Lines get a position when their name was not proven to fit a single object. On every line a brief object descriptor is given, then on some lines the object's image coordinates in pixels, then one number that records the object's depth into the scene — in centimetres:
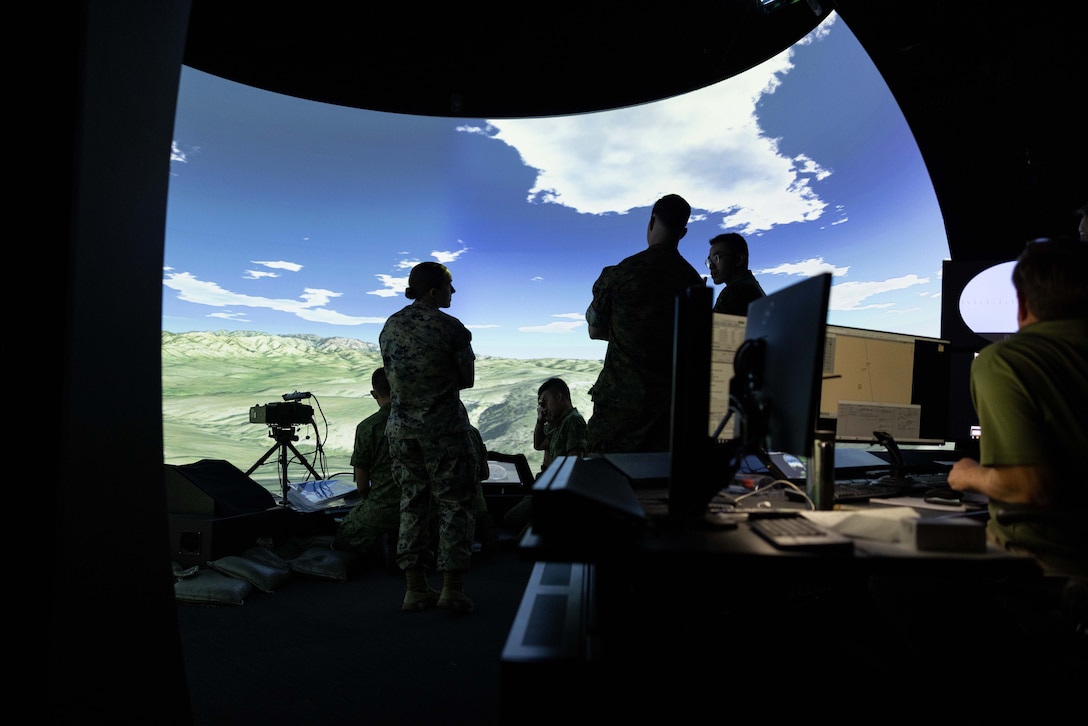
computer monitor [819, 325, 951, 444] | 176
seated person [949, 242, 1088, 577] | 103
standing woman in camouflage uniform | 265
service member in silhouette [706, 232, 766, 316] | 227
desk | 83
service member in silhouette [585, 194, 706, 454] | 207
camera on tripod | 405
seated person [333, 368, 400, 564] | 331
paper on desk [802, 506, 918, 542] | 92
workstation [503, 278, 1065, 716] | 84
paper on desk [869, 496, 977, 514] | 135
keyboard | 84
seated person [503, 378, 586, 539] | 362
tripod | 405
